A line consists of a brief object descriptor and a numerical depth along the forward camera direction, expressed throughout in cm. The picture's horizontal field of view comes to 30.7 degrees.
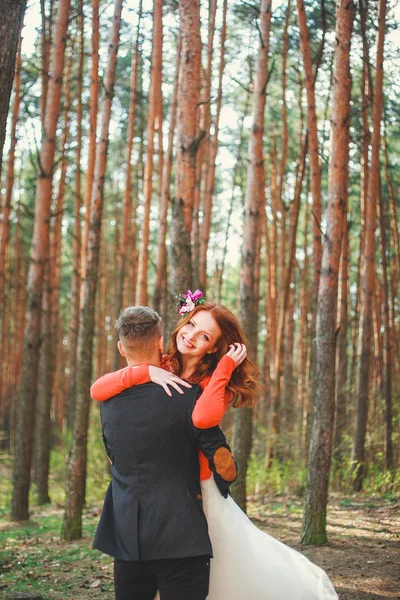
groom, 273
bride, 289
